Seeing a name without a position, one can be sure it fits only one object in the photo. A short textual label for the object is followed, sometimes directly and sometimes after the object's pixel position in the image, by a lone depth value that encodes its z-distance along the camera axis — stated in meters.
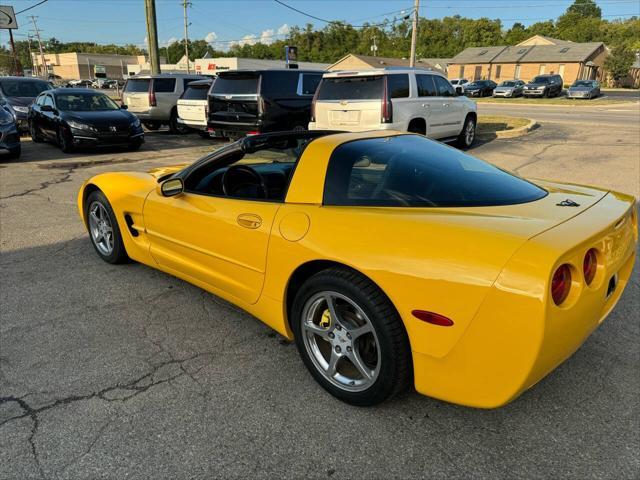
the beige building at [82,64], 103.62
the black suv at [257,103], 11.19
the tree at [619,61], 63.00
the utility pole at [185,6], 58.50
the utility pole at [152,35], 18.08
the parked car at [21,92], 13.84
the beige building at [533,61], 62.78
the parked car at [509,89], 40.65
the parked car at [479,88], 43.12
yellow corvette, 1.91
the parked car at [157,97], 15.12
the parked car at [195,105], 13.45
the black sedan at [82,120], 11.07
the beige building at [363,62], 67.94
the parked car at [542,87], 39.94
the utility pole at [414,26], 27.79
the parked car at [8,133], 9.94
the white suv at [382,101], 9.16
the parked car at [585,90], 37.75
